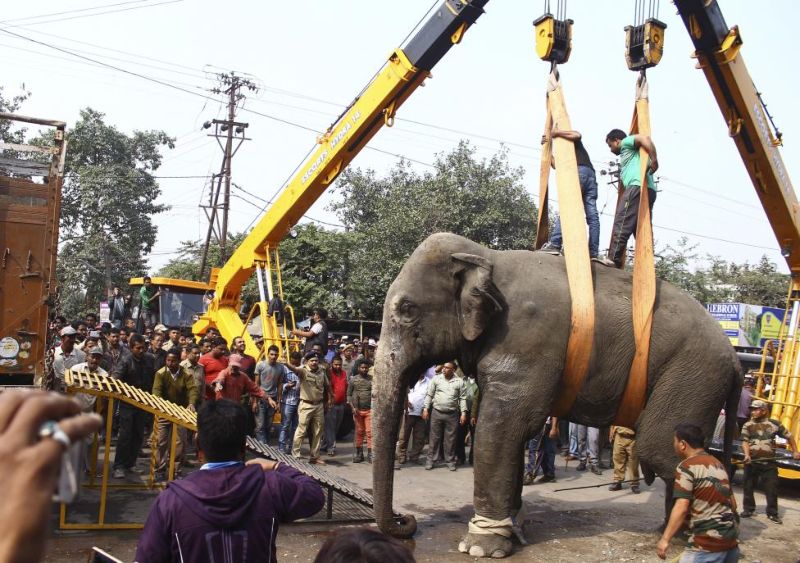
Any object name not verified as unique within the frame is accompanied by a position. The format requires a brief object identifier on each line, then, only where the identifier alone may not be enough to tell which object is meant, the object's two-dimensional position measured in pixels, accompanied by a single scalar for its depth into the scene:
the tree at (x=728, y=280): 35.50
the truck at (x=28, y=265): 7.09
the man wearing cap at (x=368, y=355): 12.50
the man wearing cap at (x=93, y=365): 8.69
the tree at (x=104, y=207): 31.83
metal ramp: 6.95
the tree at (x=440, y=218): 26.48
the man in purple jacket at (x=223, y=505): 2.73
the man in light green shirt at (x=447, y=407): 11.91
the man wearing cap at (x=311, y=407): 11.30
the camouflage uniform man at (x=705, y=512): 4.73
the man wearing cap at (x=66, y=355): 9.87
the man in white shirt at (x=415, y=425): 12.29
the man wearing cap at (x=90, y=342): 10.18
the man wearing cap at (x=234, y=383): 10.07
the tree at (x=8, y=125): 27.39
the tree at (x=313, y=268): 24.39
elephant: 6.73
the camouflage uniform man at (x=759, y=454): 9.38
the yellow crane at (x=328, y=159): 11.25
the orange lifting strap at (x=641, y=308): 6.93
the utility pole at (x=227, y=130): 31.03
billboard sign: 27.27
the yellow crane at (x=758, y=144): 9.90
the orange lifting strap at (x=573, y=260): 6.80
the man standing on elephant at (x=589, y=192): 7.79
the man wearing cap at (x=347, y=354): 14.97
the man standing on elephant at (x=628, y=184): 7.37
